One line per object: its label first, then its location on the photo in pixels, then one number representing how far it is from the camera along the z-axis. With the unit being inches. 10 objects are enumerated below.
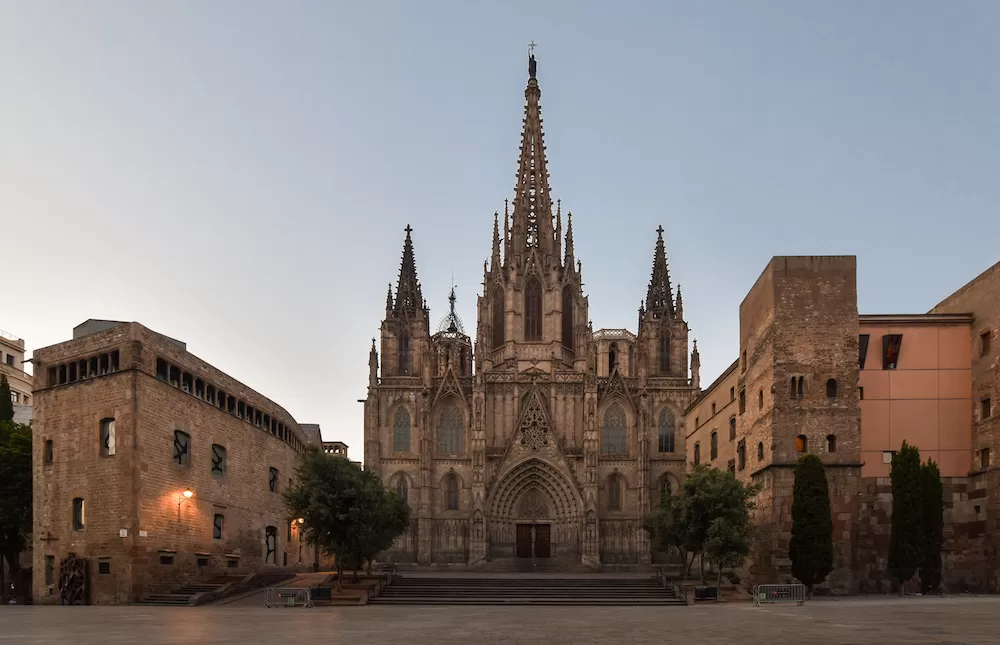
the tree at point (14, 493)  1549.0
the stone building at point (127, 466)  1323.8
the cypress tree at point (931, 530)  1398.9
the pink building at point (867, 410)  1456.7
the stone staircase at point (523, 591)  1432.1
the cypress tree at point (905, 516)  1390.3
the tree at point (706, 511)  1416.1
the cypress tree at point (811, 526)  1379.2
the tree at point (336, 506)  1396.4
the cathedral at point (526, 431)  2400.3
